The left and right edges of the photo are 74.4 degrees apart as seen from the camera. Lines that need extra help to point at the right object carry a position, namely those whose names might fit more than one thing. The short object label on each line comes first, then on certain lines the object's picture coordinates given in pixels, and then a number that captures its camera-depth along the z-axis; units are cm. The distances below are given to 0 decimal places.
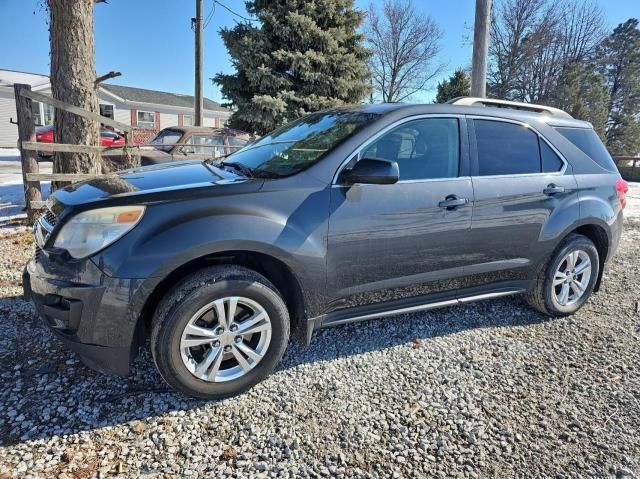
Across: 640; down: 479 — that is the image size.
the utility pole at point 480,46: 737
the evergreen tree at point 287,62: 1277
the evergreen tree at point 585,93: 2897
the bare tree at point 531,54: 3281
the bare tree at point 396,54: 3422
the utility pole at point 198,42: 1441
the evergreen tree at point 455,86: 2128
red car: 1770
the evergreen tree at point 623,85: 3091
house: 2531
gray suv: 223
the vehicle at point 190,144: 878
